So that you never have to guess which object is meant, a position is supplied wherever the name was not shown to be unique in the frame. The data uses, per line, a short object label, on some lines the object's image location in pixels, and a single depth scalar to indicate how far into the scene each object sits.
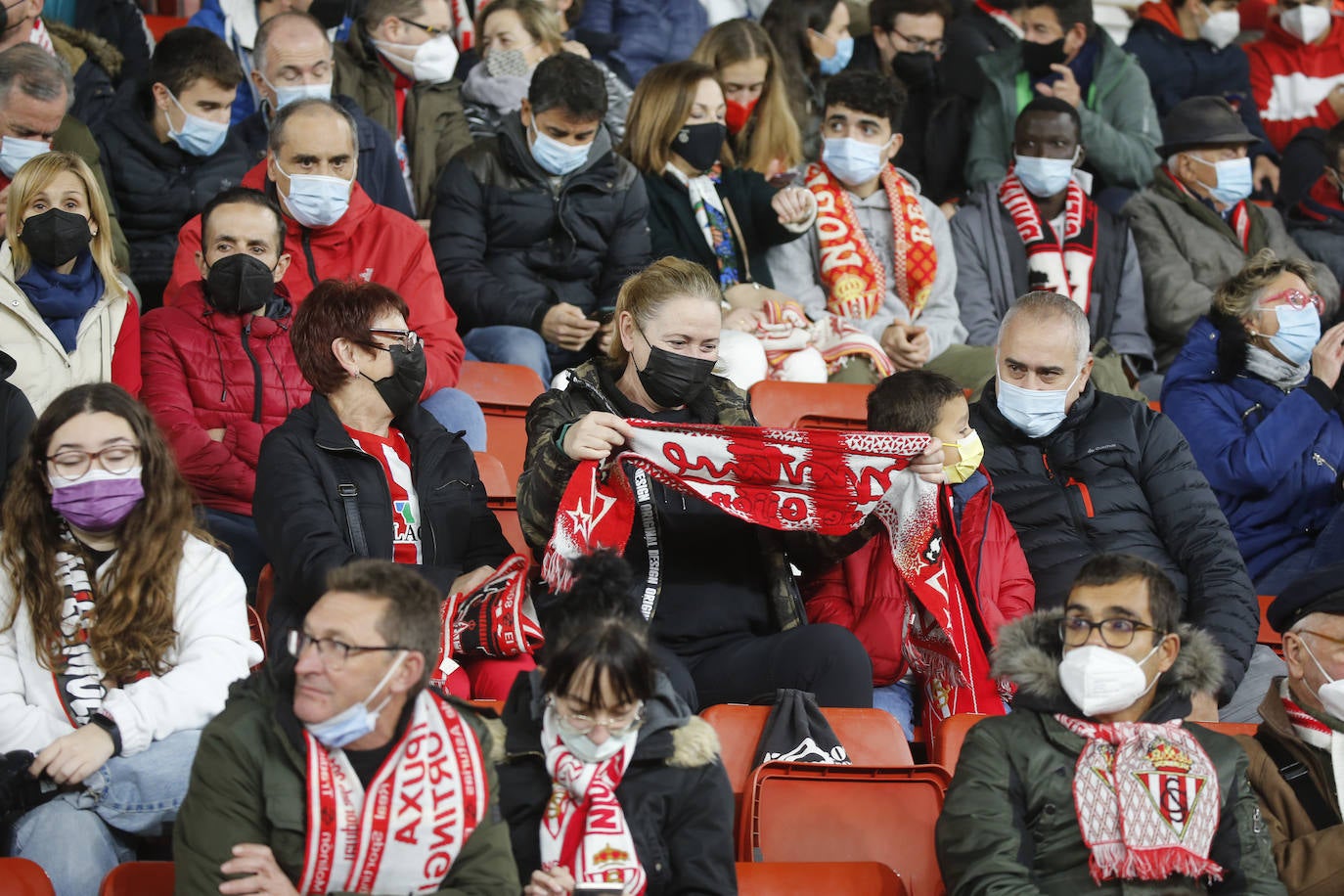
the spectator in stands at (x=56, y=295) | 9.99
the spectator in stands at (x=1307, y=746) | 7.31
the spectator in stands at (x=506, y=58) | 14.69
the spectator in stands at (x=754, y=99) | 14.64
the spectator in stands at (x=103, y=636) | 6.96
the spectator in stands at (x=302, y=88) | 13.27
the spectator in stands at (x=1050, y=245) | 14.51
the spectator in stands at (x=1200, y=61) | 18.94
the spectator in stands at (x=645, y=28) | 17.48
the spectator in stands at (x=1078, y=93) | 16.25
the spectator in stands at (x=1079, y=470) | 10.18
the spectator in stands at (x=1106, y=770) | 6.85
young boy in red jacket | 9.22
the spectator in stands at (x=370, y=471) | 8.32
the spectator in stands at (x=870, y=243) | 13.66
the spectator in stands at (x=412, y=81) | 14.58
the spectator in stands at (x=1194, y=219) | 15.17
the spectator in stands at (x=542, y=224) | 12.62
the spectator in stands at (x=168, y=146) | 12.61
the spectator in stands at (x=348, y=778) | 6.13
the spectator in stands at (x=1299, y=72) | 19.41
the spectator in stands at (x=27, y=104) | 11.80
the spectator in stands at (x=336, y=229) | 11.38
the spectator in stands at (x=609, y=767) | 6.36
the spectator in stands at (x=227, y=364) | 9.81
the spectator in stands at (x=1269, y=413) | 11.36
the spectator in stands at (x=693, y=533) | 8.52
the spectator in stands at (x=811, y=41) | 16.70
